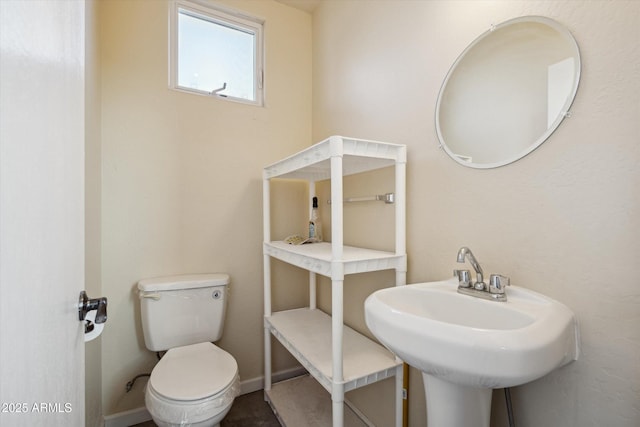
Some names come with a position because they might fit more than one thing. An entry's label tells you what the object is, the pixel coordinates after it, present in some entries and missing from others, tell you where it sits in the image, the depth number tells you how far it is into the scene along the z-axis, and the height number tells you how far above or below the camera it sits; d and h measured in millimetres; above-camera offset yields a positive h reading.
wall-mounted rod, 1415 +71
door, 281 +0
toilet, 1213 -749
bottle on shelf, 1882 -83
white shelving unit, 1130 -228
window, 1826 +1075
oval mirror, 847 +400
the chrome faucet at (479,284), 890 -230
